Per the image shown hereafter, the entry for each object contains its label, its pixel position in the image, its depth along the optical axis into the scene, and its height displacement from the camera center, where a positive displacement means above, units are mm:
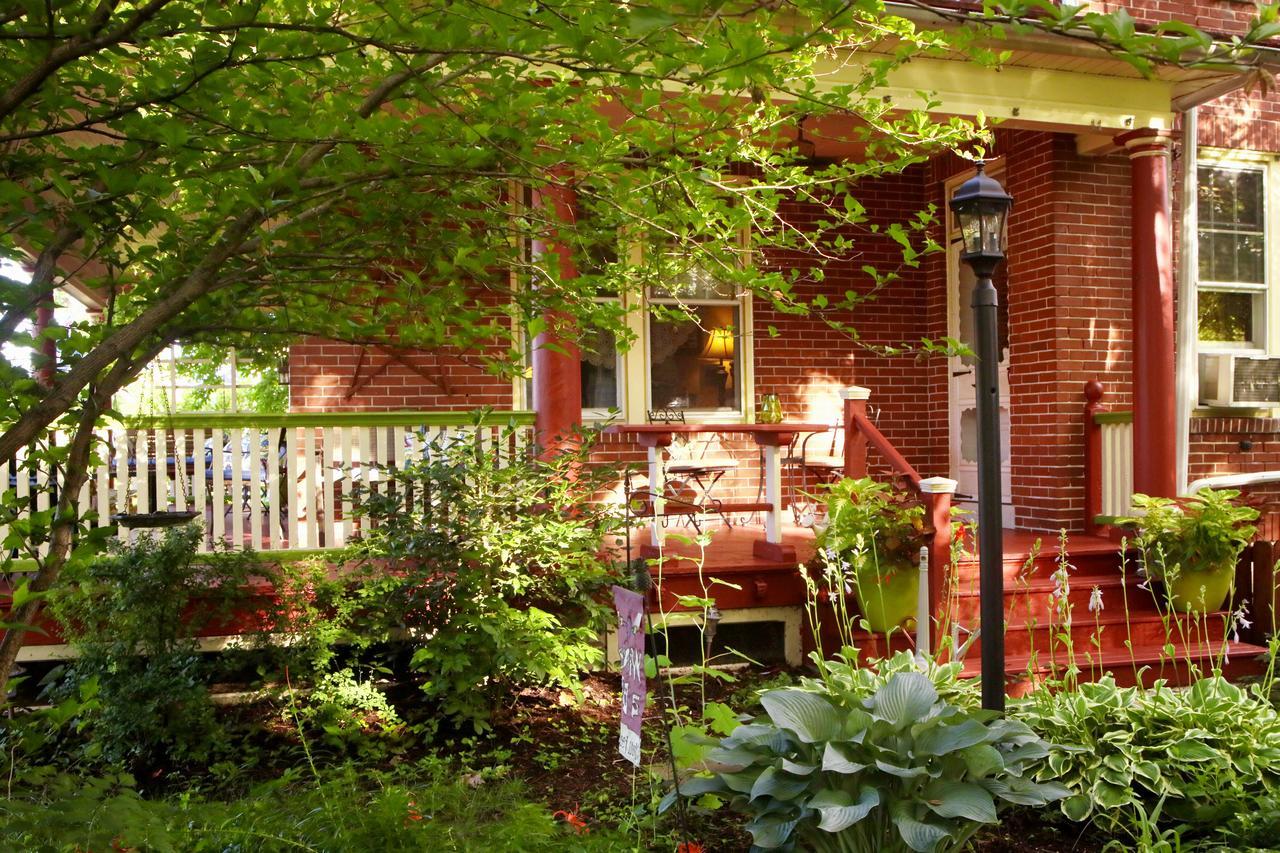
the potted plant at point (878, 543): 5367 -651
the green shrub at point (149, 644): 4516 -983
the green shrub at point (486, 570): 4820 -704
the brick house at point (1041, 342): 6484 +596
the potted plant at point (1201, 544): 5930 -750
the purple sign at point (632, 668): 3070 -745
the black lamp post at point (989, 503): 3572 -297
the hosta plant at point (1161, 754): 3486 -1197
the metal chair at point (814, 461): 7961 -314
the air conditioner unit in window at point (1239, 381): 7637 +250
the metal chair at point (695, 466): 7512 -315
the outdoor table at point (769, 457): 6113 -215
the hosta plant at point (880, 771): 2996 -1076
